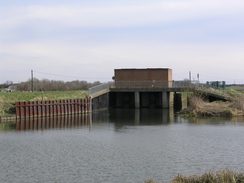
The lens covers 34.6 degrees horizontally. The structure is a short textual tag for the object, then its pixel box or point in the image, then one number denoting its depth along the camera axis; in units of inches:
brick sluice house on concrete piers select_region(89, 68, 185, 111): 2444.6
